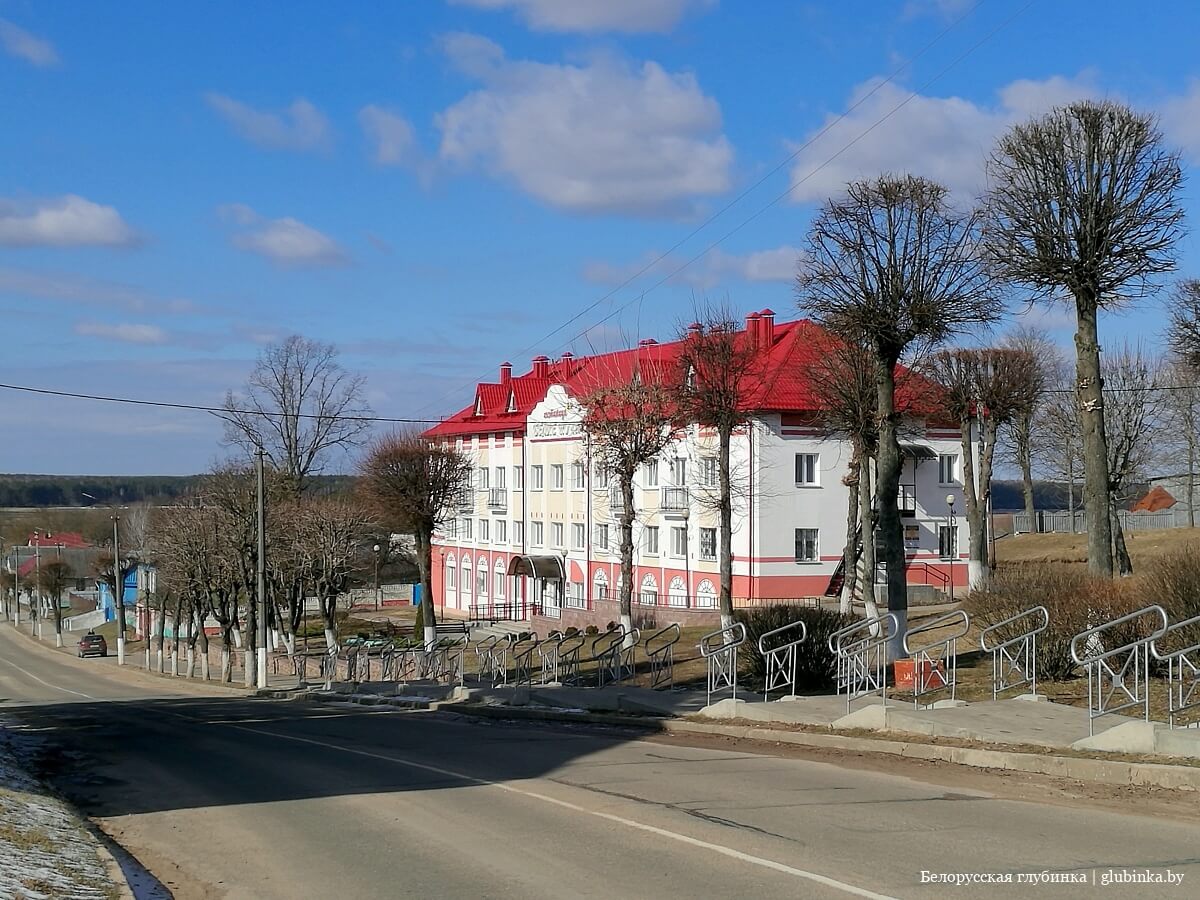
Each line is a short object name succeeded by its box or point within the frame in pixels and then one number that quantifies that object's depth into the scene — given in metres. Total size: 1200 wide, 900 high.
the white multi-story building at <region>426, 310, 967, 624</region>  47.50
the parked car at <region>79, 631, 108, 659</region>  78.31
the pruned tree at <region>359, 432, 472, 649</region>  52.12
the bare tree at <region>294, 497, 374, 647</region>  52.09
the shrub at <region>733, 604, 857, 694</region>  20.34
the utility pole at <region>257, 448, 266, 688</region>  39.59
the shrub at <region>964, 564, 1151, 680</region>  16.94
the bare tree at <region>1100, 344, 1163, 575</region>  56.38
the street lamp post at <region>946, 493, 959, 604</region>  51.25
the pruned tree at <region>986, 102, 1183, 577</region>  21.23
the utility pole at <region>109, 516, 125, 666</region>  62.44
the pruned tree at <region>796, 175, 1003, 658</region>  21.55
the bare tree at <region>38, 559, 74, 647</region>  93.60
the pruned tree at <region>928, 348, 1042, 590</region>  44.88
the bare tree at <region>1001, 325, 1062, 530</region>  61.93
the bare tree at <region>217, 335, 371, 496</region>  64.25
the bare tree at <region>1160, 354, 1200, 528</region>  65.00
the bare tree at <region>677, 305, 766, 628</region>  34.16
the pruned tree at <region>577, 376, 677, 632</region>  36.22
